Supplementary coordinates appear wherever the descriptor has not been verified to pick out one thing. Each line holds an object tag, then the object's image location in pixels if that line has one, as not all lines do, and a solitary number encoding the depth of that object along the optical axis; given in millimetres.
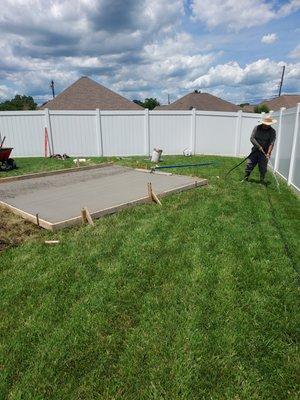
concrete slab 5863
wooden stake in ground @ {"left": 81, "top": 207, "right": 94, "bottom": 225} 5304
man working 8047
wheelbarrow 10594
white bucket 12577
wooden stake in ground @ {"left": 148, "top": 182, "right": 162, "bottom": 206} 6537
